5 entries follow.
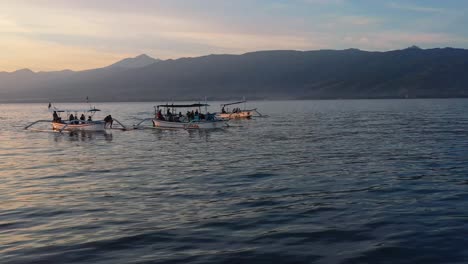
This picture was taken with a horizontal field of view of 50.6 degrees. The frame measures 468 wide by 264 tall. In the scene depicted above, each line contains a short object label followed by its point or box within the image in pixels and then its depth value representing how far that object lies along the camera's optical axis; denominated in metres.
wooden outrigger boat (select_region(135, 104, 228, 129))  64.56
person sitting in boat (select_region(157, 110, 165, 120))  67.75
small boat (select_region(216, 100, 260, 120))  98.62
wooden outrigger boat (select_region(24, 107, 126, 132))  62.14
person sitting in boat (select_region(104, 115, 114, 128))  67.07
